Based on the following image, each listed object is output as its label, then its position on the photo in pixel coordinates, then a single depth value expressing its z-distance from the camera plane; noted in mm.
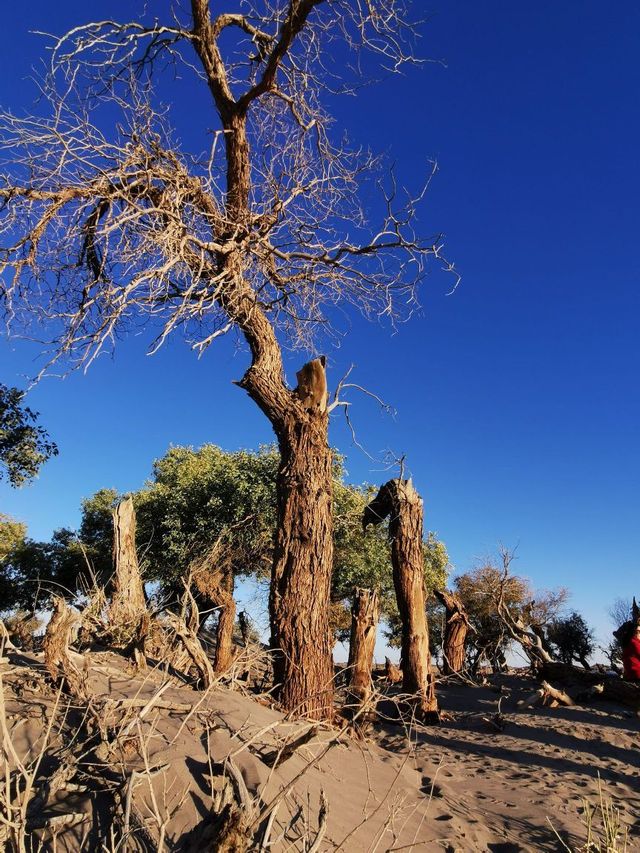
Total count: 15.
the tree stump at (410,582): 9703
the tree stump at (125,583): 7086
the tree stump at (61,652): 3914
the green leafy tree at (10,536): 21297
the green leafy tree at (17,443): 13930
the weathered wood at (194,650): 5051
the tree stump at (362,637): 8945
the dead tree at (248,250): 5918
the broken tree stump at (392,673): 13673
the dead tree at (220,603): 11969
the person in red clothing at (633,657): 10125
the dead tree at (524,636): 12750
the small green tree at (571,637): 25781
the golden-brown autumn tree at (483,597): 25734
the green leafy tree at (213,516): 17320
